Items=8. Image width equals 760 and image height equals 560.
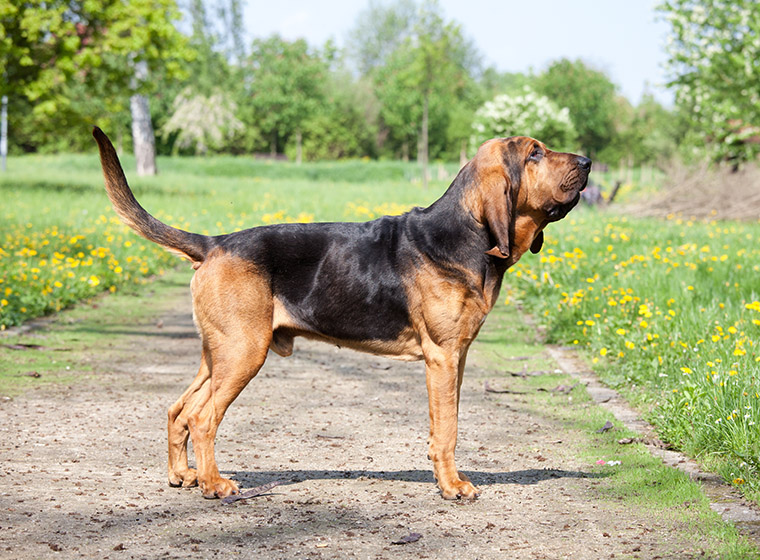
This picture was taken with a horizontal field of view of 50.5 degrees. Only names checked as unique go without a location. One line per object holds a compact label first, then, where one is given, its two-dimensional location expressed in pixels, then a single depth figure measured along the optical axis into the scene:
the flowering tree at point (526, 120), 27.81
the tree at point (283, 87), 67.06
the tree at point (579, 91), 65.25
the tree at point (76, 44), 20.25
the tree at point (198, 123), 49.09
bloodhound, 4.21
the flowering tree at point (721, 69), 20.75
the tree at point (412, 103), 63.76
